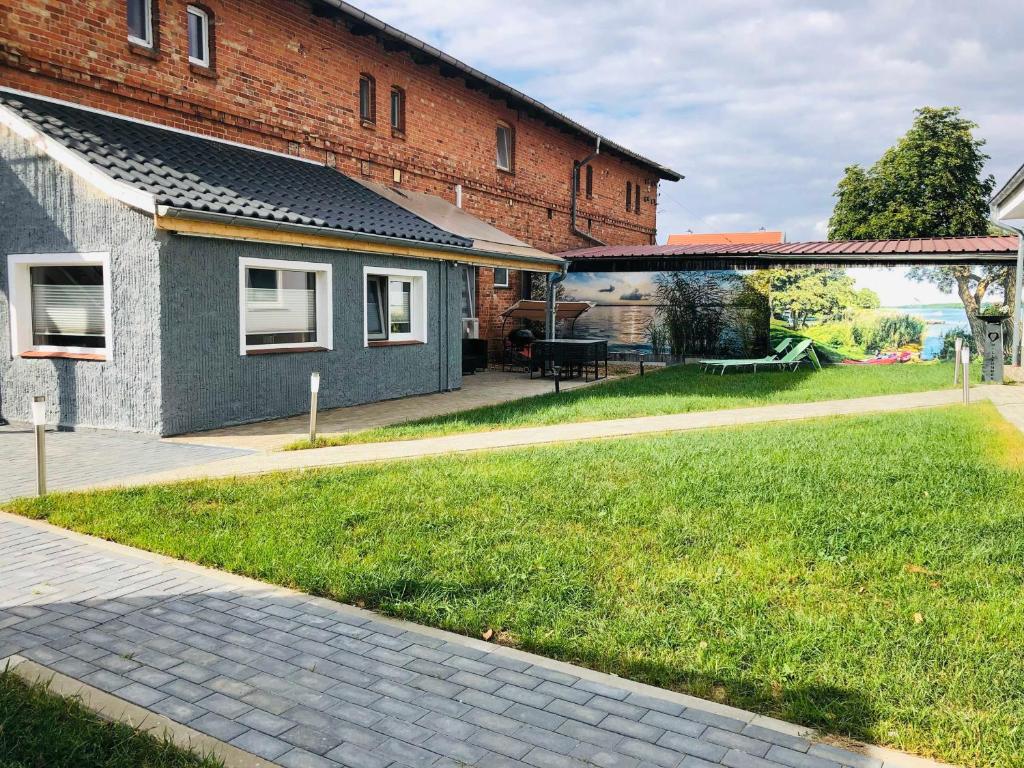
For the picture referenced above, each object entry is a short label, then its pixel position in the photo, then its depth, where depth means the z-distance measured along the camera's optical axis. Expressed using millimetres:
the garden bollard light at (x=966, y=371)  12109
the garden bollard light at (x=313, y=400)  9586
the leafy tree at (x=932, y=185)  39281
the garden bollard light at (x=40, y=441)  7008
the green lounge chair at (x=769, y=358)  19445
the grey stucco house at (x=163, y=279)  10094
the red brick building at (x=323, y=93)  11906
